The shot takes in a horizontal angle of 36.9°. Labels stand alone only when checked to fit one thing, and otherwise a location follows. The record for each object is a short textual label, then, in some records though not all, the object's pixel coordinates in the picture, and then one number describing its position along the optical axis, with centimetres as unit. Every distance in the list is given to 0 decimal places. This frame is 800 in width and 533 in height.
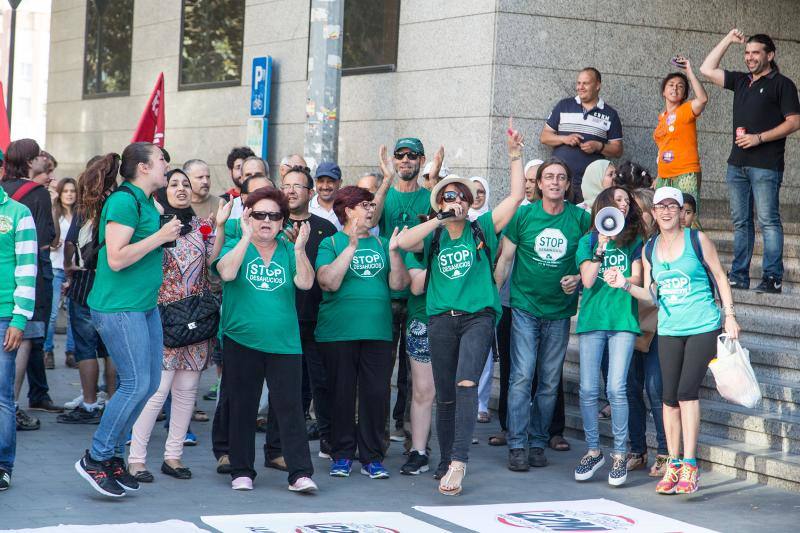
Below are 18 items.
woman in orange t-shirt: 1055
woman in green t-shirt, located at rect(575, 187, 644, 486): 763
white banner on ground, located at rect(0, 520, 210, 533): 593
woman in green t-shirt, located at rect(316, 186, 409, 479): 746
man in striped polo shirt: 1107
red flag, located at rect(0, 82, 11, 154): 942
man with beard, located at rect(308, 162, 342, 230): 881
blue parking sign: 1453
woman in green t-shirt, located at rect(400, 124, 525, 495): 733
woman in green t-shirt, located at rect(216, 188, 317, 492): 696
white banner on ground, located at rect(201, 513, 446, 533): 618
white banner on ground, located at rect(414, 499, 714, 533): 648
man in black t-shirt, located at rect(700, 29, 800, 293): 961
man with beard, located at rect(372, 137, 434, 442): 809
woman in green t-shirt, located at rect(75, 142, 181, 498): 657
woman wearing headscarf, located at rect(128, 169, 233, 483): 727
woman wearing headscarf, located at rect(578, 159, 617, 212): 984
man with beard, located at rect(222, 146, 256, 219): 988
